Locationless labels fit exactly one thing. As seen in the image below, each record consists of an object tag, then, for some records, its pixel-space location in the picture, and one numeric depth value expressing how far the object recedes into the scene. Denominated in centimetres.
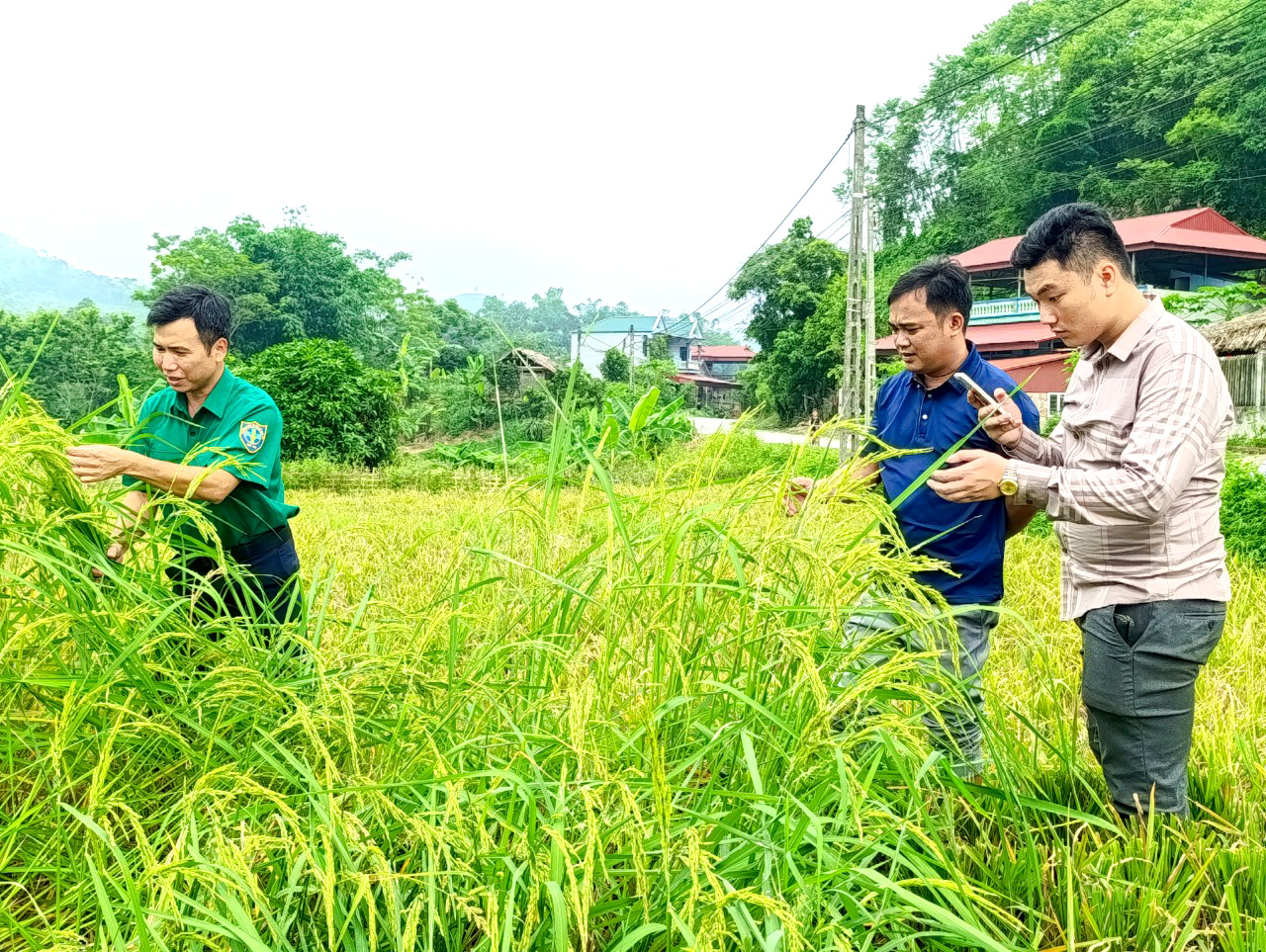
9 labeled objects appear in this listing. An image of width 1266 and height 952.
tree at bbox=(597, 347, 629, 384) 4562
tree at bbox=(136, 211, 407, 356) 5212
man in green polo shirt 270
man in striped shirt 196
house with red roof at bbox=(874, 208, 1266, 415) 3173
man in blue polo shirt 259
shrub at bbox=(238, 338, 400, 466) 2003
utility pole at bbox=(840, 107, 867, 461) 1739
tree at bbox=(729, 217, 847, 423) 3950
